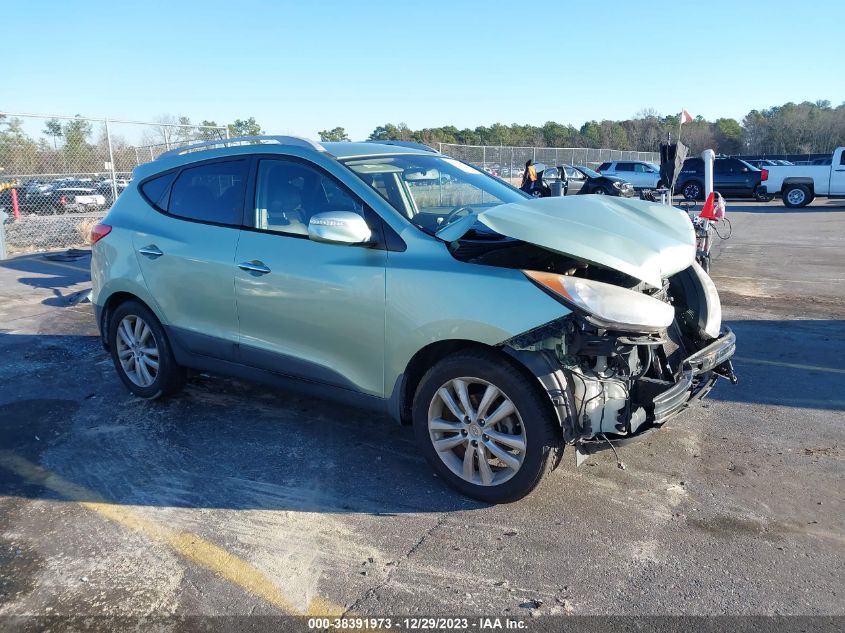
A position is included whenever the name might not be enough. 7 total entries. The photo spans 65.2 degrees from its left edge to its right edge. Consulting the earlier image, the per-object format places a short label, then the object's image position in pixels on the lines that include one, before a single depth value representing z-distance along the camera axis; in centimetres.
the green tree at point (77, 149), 1549
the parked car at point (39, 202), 1678
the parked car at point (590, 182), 2020
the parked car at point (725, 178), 2564
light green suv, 324
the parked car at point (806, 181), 2188
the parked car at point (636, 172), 3040
